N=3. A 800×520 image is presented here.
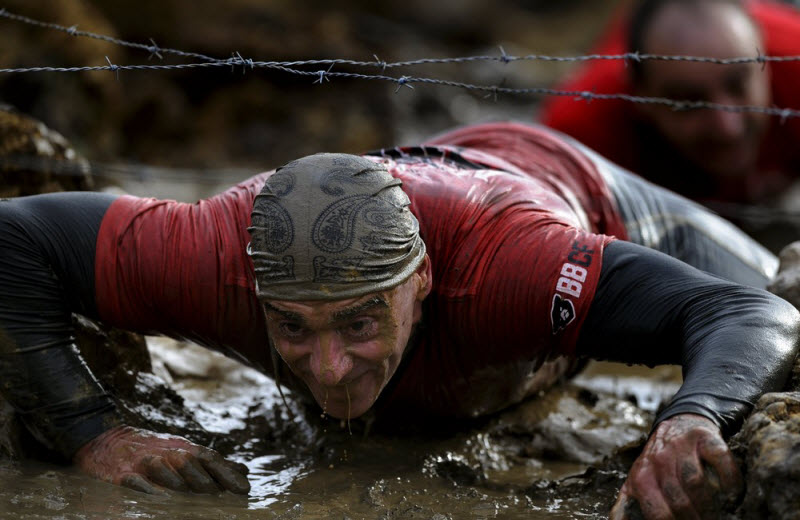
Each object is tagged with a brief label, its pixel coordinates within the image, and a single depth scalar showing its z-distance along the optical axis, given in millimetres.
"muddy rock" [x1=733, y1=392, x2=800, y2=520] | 4492
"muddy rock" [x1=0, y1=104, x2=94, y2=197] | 7977
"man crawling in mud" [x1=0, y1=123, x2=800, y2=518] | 5312
